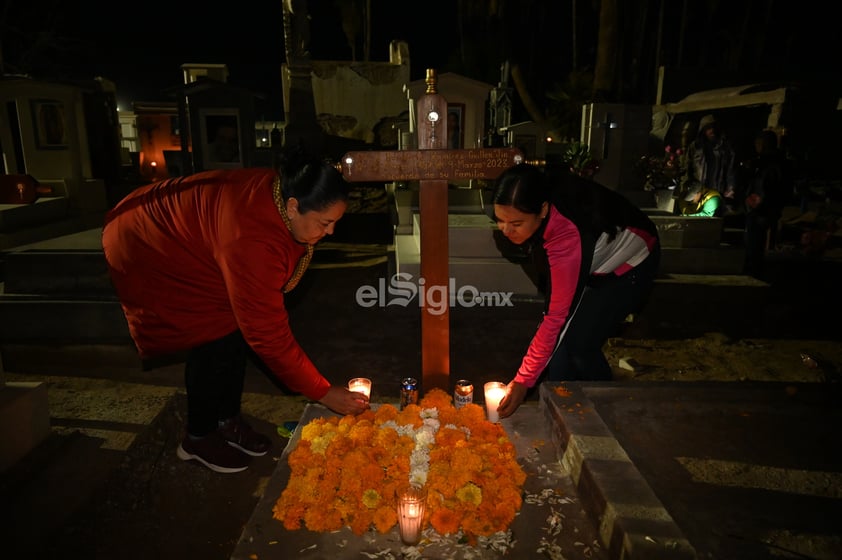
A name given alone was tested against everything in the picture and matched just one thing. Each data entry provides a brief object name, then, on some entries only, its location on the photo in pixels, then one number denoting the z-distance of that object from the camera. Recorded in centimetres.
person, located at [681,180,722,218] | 859
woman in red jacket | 237
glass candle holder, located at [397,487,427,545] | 212
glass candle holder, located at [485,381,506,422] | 306
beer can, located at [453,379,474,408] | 312
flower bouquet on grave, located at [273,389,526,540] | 223
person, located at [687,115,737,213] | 1124
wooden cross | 324
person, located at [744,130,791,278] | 769
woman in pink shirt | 263
